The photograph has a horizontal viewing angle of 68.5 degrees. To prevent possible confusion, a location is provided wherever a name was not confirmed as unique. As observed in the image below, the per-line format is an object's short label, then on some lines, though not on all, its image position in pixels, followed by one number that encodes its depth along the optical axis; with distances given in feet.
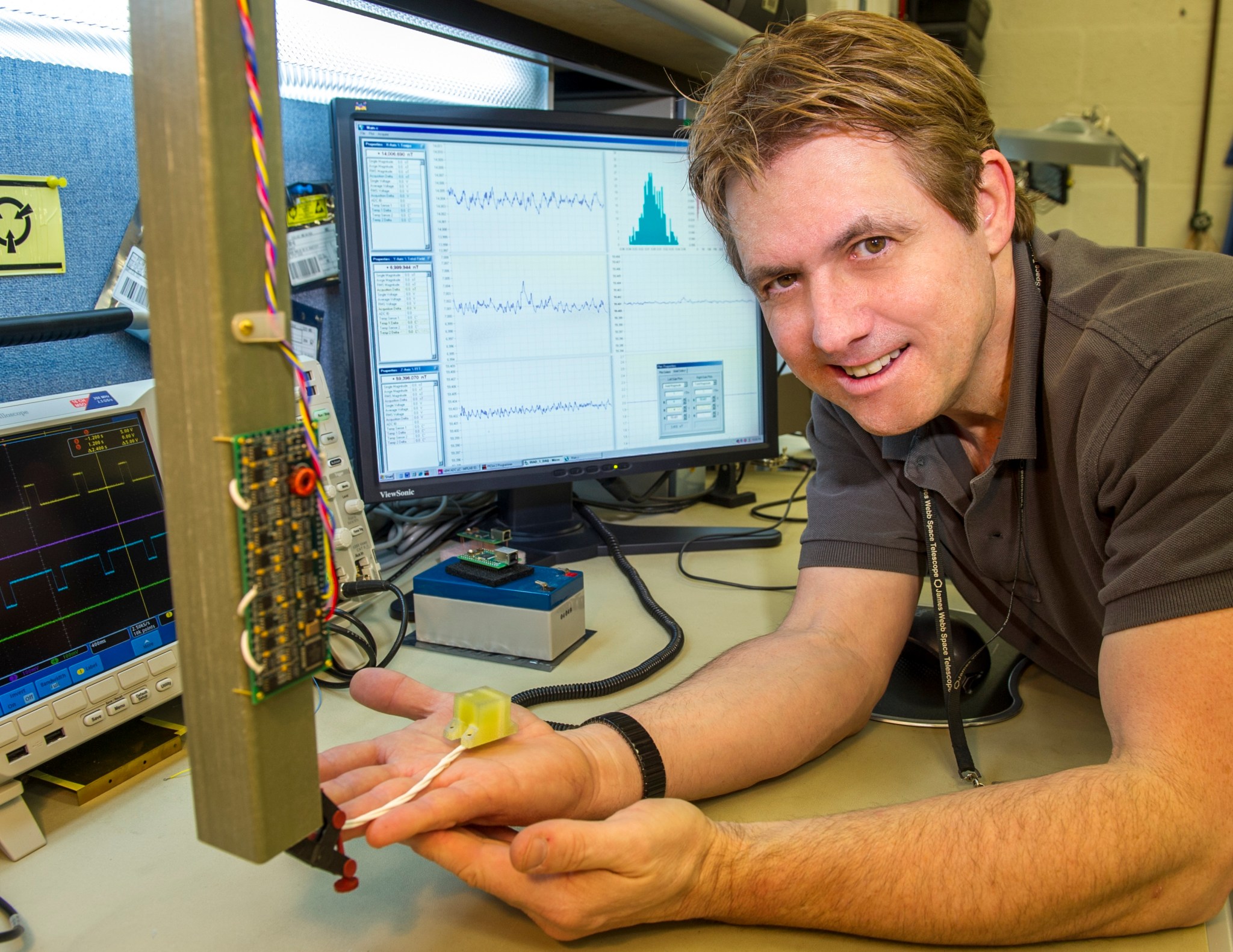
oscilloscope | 2.19
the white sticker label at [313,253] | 3.96
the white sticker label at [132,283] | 3.18
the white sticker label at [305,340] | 4.06
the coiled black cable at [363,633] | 2.95
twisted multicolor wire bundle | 1.31
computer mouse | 3.03
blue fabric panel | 2.88
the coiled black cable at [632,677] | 2.72
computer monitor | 3.60
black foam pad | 3.13
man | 1.83
